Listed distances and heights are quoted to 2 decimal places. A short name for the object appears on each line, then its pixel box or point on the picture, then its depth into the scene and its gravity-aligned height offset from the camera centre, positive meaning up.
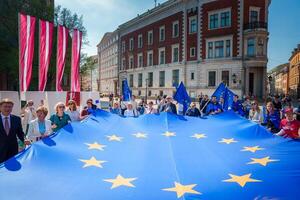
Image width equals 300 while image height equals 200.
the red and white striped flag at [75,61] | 14.25 +1.34
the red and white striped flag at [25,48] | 10.93 +1.53
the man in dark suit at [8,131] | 5.66 -0.87
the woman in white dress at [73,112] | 8.78 -0.73
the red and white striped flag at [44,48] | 12.22 +1.69
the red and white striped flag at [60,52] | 13.36 +1.67
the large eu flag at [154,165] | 4.22 -1.34
